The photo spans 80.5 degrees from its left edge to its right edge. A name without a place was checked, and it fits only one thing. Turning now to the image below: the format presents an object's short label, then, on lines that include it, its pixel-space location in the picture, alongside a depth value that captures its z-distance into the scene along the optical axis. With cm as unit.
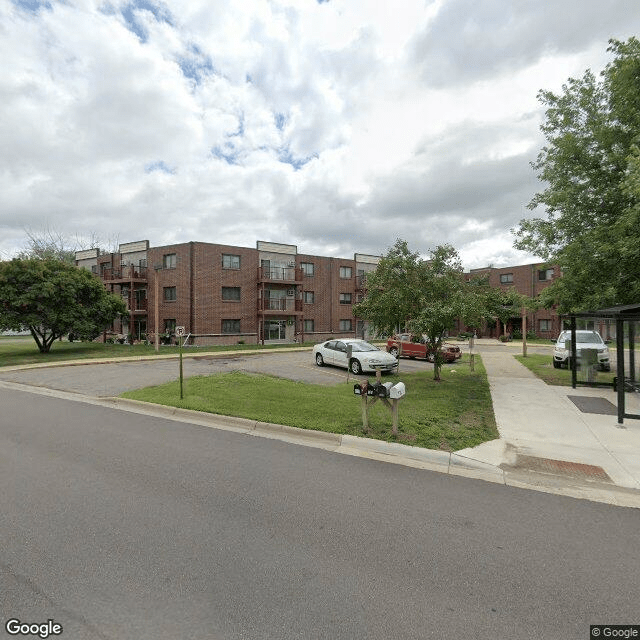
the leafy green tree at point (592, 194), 1193
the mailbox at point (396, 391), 675
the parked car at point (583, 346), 1659
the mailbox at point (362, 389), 721
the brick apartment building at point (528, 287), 4234
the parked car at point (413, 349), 2080
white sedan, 1538
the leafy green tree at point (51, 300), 2233
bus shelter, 793
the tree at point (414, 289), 1265
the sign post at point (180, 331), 1041
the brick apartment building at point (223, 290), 3044
